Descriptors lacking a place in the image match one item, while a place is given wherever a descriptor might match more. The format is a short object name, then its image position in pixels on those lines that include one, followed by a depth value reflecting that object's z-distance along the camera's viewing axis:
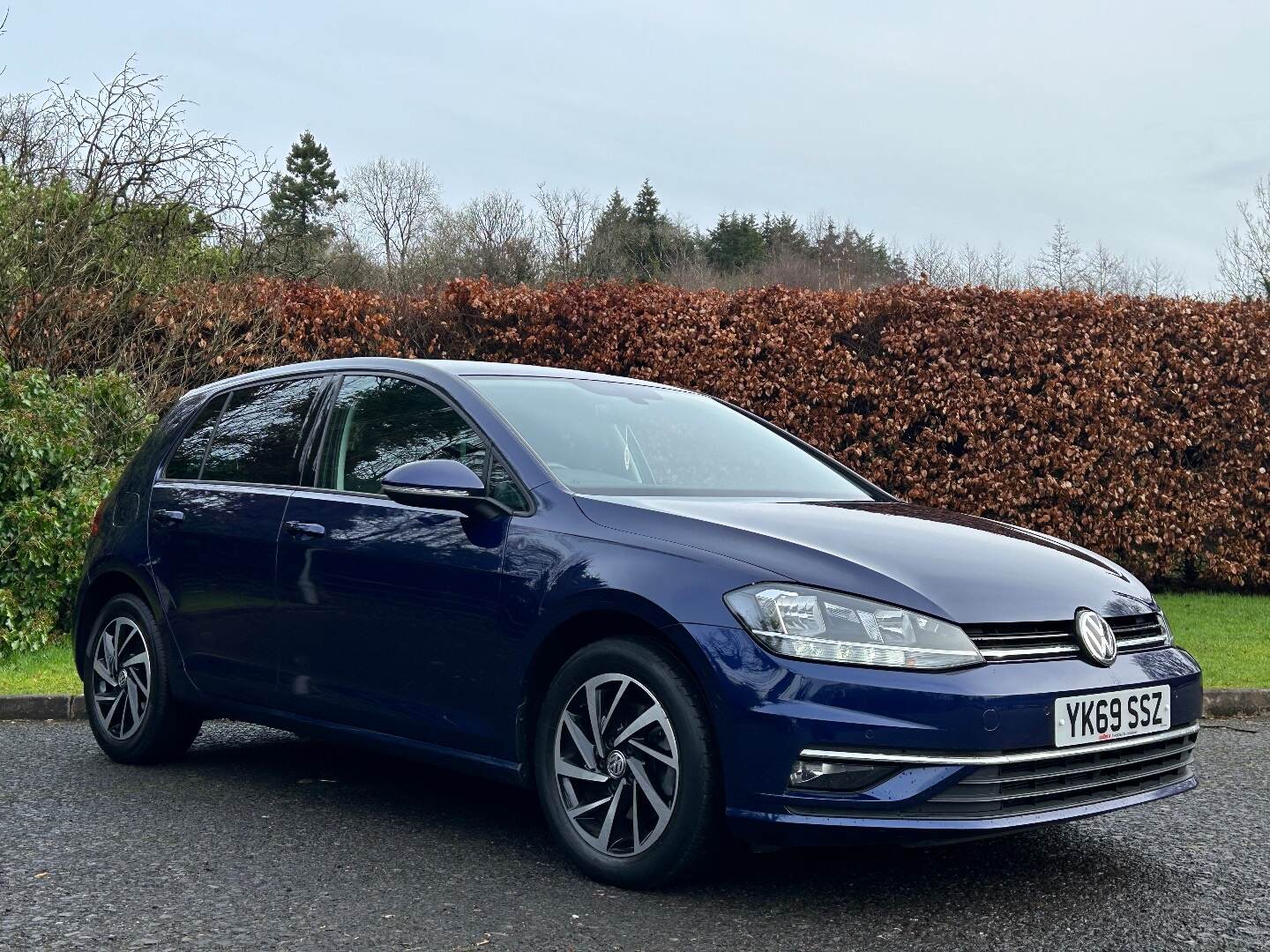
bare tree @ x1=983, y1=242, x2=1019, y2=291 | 50.75
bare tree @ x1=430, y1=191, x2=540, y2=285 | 55.91
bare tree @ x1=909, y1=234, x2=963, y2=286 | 52.66
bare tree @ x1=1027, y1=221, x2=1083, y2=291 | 48.34
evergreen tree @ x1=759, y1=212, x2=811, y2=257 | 70.88
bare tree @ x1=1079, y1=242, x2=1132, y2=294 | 48.88
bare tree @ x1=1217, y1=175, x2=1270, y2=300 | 35.09
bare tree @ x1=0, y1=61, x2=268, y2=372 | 11.54
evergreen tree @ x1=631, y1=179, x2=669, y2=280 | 62.22
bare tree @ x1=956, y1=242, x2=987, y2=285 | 52.31
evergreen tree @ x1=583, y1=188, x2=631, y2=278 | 59.11
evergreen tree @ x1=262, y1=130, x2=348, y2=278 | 64.19
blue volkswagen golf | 3.86
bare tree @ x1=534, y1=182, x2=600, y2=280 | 58.16
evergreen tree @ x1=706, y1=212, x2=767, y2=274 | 66.94
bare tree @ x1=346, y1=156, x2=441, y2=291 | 61.19
